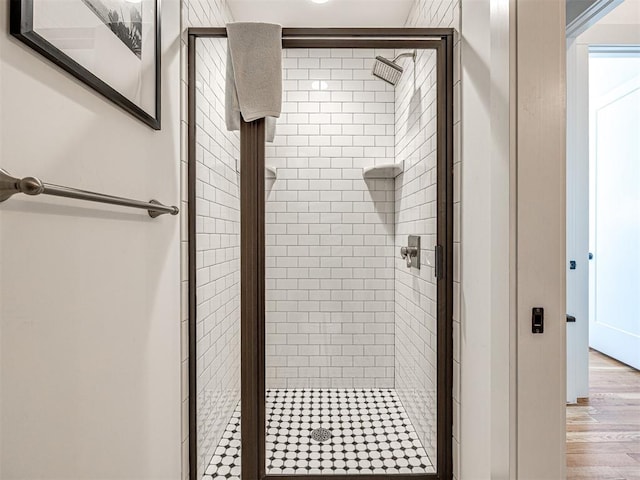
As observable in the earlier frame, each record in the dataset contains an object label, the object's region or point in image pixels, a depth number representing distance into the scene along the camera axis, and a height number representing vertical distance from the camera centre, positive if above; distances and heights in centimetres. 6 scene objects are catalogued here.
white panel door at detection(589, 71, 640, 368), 305 +10
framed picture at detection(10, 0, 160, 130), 69 +39
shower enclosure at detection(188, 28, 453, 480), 152 -11
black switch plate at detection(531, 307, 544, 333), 109 -23
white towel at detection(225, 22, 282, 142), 143 +59
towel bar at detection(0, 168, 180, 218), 60 +7
